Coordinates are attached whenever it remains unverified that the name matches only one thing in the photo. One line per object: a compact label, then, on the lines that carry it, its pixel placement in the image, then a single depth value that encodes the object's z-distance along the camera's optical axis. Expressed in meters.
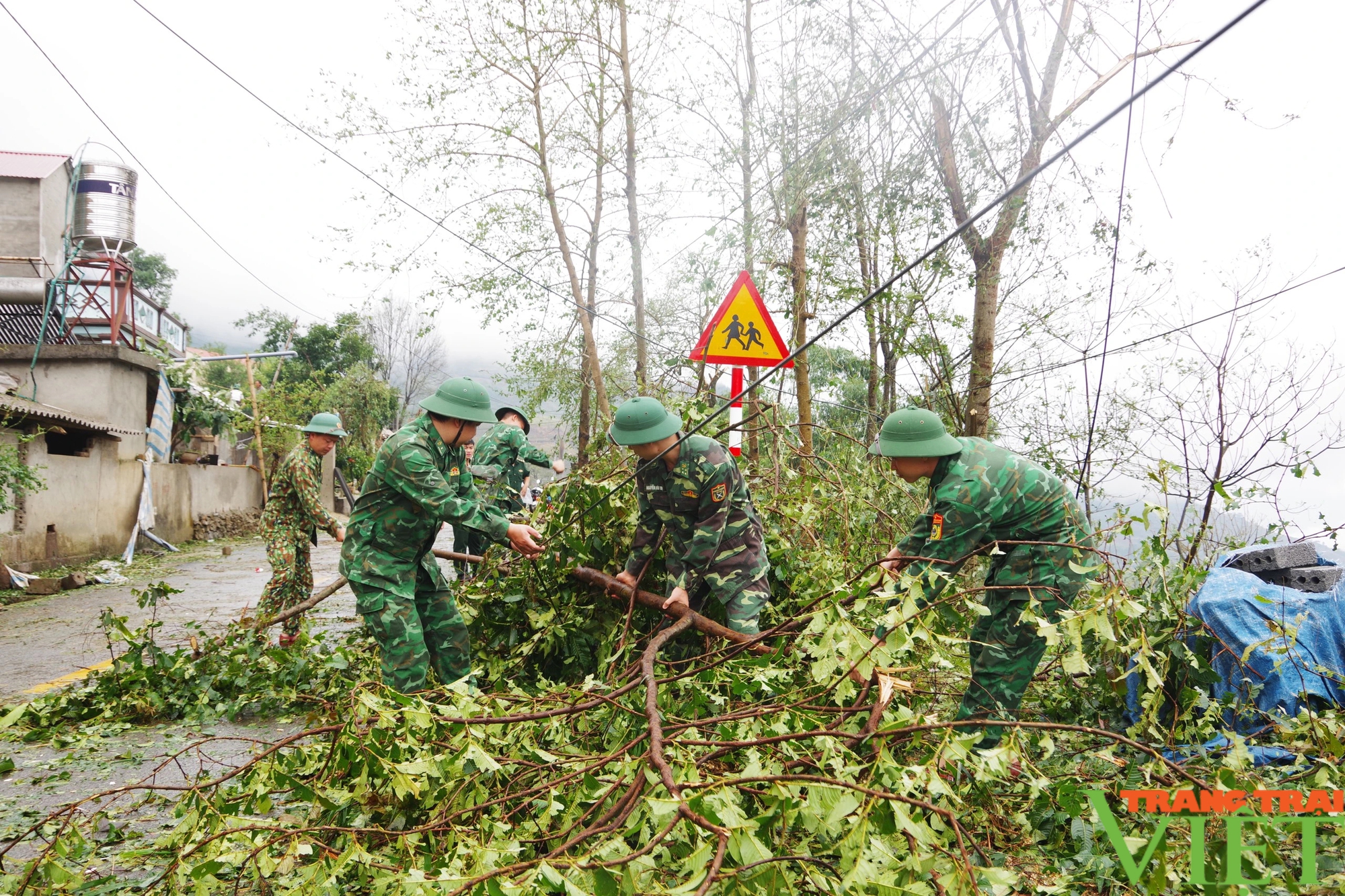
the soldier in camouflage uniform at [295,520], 5.83
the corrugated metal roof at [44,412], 9.98
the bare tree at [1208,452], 4.75
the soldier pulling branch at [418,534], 3.86
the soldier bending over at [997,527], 3.48
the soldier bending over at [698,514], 3.94
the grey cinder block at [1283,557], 4.26
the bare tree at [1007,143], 7.37
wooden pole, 16.13
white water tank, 15.31
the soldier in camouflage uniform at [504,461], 7.39
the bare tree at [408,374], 37.53
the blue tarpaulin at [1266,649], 3.43
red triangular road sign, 5.61
